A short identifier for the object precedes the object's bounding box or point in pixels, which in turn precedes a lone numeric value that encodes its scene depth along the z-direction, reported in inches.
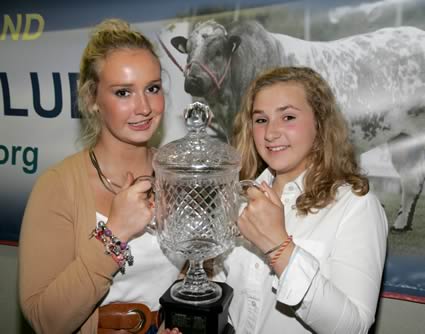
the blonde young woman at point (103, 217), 40.3
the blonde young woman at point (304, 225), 36.8
